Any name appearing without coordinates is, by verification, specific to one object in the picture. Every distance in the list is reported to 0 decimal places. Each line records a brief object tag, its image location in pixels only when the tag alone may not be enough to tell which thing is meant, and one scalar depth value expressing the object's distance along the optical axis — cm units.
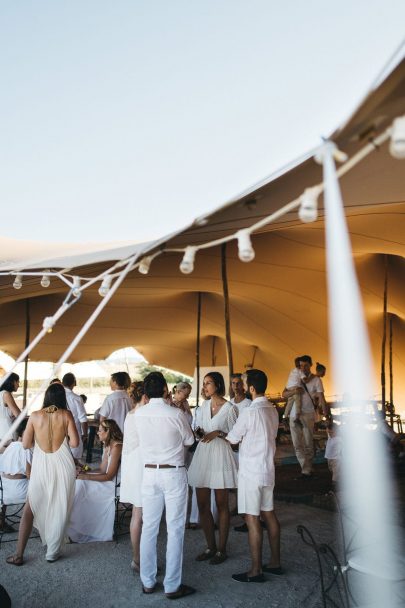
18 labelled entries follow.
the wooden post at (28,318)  1112
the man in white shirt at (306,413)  688
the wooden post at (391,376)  1164
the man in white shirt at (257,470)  366
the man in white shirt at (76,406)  647
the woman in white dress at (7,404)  510
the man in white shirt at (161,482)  351
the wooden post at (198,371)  1235
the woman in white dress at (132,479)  398
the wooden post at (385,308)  915
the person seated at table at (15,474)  500
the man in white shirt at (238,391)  516
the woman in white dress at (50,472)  418
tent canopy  286
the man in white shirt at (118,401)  612
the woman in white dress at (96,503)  471
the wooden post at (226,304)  757
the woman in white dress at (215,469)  412
